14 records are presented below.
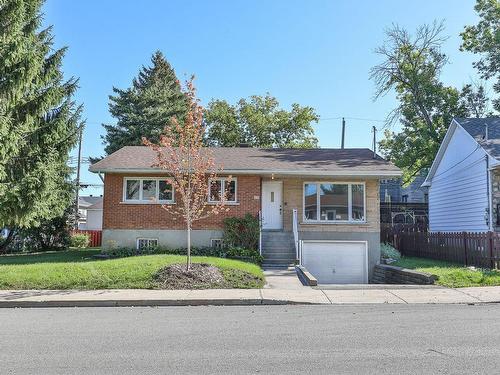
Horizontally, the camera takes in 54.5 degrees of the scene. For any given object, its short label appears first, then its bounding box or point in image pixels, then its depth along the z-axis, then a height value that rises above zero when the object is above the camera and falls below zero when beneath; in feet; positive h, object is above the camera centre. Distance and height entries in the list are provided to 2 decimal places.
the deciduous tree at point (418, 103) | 108.99 +29.25
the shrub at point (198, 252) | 59.98 -2.96
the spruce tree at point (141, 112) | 127.95 +31.38
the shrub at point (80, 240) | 96.39 -2.63
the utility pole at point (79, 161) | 75.99 +15.05
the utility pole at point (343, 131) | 154.51 +31.37
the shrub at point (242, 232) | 62.69 -0.36
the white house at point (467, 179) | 67.31 +8.36
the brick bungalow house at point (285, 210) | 64.44 +2.66
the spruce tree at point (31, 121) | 59.72 +14.87
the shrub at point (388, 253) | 68.45 -3.19
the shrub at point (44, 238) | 85.25 -1.99
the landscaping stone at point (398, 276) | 45.48 -4.75
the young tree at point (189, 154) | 45.75 +7.15
